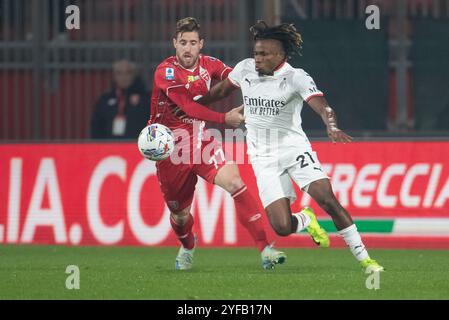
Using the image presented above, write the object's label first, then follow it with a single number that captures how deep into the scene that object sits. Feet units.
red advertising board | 47.06
